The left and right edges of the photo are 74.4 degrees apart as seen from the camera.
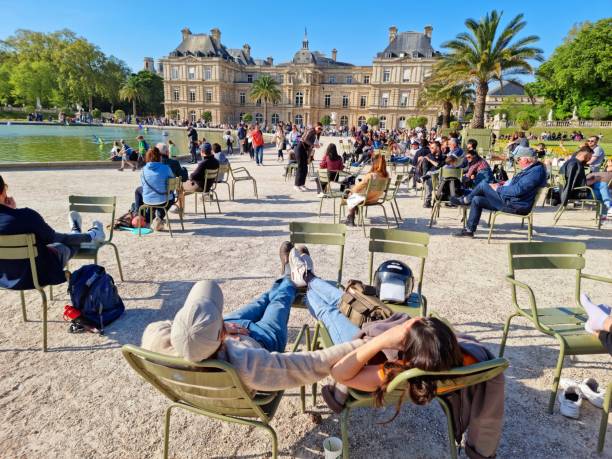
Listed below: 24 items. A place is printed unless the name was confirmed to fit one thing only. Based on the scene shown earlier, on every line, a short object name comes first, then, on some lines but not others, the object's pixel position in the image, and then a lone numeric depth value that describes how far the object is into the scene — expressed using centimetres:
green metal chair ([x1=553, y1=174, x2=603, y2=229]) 702
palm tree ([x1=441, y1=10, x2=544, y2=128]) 1930
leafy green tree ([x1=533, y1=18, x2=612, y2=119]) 3634
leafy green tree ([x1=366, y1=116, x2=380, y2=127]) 6119
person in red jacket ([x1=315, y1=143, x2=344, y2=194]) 882
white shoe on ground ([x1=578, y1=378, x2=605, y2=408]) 258
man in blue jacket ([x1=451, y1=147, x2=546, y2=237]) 569
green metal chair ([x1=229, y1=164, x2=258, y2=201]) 875
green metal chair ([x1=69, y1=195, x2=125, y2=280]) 440
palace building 6406
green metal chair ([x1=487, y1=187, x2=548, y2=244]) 578
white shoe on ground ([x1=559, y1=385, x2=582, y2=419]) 248
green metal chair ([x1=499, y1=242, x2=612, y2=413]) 250
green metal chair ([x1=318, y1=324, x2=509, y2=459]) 162
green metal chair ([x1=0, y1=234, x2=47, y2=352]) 290
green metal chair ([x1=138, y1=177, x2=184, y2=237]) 591
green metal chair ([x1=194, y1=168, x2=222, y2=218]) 728
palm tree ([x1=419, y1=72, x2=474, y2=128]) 2918
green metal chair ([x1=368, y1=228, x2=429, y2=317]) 336
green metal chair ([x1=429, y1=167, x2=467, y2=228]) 688
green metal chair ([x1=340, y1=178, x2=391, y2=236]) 627
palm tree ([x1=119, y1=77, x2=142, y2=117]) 6550
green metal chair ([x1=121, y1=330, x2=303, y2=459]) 169
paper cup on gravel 201
